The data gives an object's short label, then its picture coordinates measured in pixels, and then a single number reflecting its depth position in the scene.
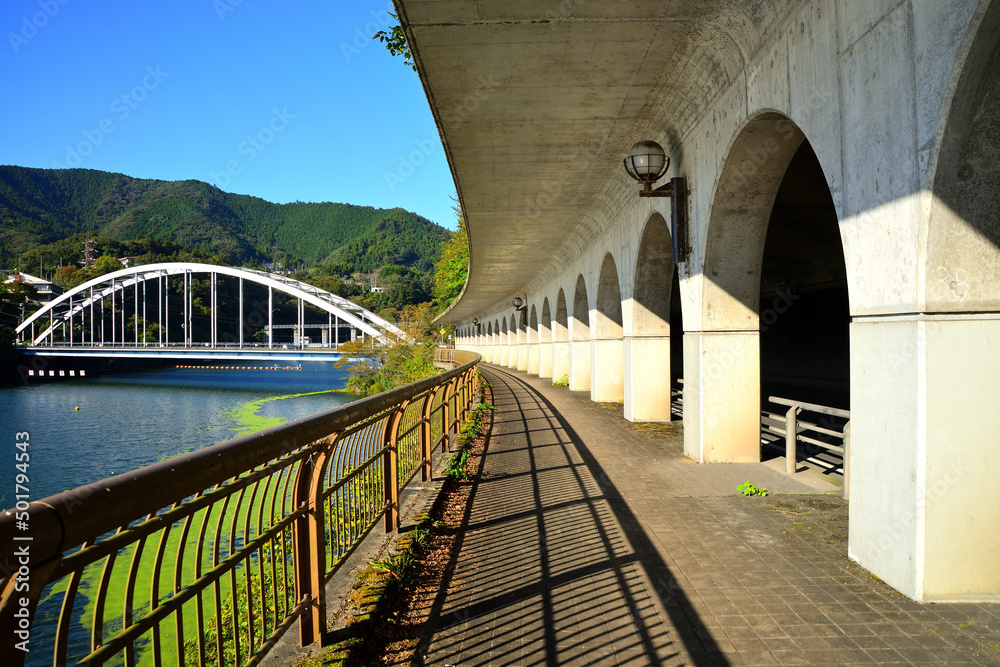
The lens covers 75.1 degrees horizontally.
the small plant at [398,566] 4.14
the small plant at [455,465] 7.49
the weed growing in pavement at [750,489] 6.78
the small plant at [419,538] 4.89
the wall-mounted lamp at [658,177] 8.43
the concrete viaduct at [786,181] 3.90
